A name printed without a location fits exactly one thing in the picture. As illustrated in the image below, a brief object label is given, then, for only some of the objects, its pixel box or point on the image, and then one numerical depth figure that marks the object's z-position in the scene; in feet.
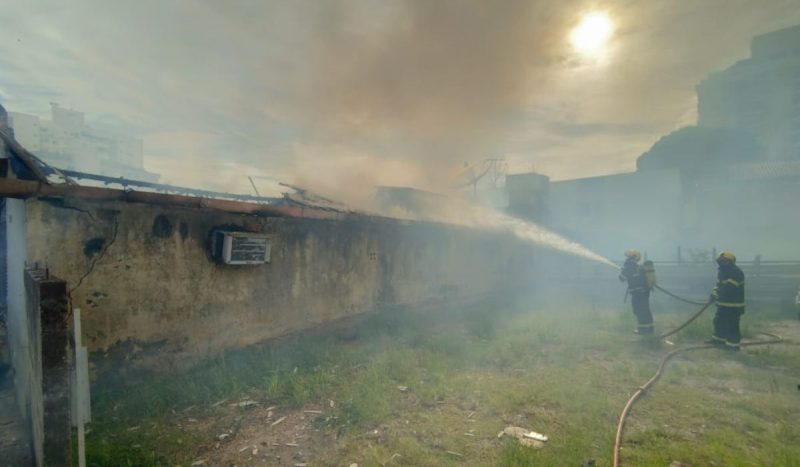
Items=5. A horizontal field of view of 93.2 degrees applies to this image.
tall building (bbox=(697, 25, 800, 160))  123.85
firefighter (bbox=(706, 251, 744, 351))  25.82
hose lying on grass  13.15
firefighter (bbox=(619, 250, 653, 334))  29.66
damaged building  12.94
